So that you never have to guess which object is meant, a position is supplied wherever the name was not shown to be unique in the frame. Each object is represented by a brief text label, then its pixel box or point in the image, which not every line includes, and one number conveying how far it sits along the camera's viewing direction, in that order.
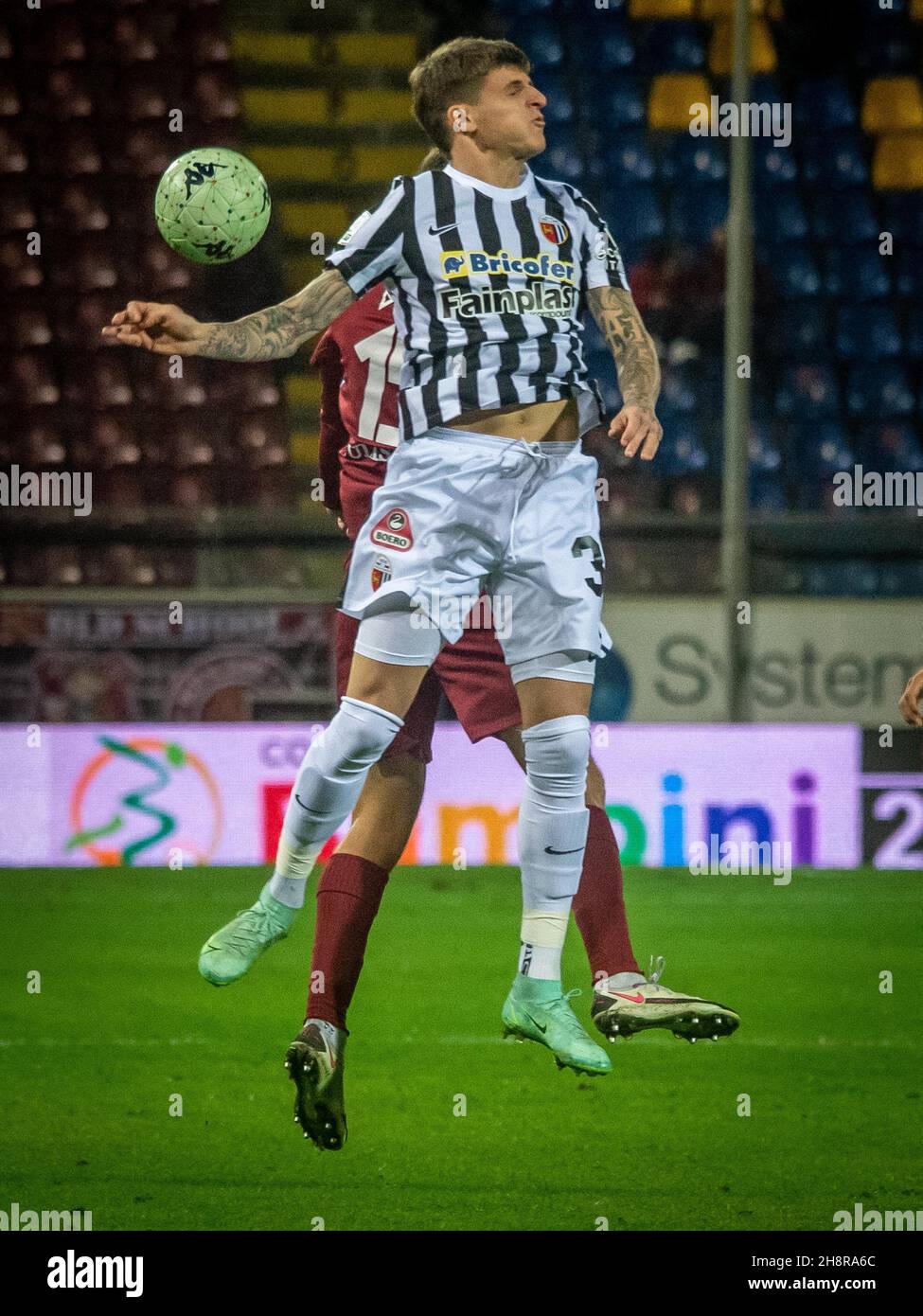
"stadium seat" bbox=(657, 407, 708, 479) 16.81
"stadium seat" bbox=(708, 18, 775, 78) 19.47
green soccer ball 6.21
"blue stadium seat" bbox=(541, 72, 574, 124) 18.19
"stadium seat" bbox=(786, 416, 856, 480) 17.12
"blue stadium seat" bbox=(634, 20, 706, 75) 19.20
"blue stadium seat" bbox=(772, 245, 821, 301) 17.59
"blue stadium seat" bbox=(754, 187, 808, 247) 17.70
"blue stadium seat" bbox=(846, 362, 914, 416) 17.44
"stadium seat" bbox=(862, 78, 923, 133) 19.53
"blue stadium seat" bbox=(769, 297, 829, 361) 17.53
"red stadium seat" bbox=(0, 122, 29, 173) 15.84
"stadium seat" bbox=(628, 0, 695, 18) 19.31
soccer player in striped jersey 5.89
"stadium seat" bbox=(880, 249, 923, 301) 18.11
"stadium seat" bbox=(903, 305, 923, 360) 17.67
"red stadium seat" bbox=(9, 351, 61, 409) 16.53
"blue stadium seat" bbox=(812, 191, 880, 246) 18.23
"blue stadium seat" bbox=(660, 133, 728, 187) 18.42
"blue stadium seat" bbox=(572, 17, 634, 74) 19.05
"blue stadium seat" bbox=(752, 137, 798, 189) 18.09
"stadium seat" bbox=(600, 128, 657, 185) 18.11
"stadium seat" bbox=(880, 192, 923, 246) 18.78
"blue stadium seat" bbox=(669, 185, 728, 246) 17.67
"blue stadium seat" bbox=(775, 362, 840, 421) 17.47
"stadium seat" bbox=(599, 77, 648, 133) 18.53
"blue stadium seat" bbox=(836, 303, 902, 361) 17.59
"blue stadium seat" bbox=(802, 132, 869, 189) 18.53
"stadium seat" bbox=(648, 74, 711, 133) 18.86
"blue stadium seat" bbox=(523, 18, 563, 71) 18.89
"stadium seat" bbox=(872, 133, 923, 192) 19.17
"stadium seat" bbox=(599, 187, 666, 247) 17.34
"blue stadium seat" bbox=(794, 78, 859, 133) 18.94
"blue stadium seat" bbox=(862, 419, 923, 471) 17.08
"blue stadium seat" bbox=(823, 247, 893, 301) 17.92
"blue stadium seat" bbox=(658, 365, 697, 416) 17.11
